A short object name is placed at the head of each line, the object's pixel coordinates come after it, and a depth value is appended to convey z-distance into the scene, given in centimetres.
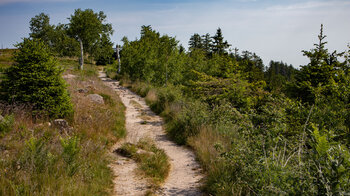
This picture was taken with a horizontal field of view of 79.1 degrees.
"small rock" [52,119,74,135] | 682
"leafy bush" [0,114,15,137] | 565
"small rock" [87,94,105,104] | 1176
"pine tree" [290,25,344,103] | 1369
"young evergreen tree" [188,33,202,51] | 6288
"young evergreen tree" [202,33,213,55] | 6096
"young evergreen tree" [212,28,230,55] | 3885
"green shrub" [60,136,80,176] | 443
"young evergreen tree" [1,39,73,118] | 704
